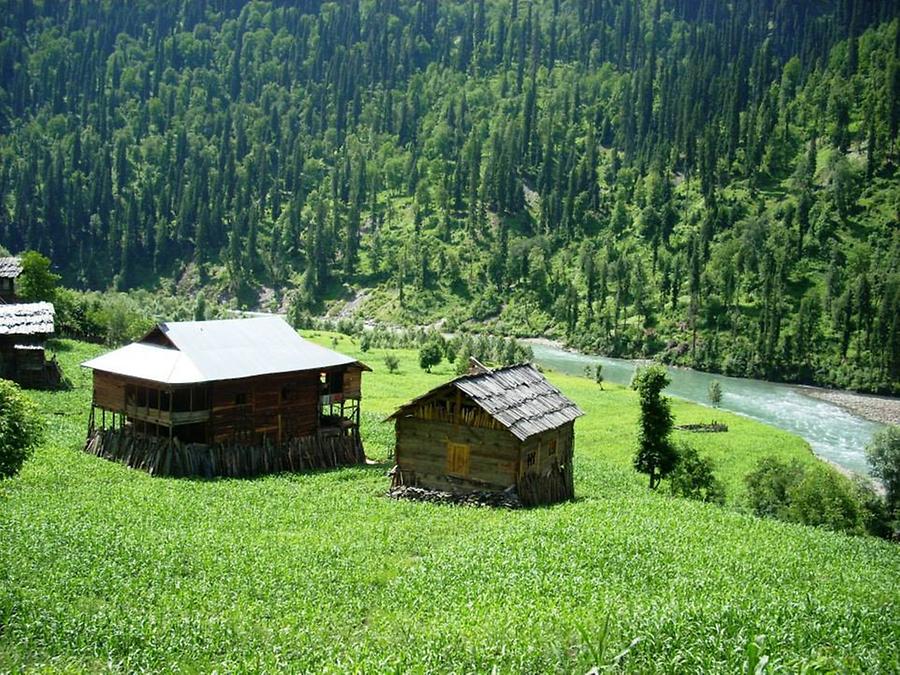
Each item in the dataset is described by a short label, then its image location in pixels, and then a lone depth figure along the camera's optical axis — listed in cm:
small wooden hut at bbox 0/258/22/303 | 6931
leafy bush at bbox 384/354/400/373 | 8931
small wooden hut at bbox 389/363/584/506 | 3834
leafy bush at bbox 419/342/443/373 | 9306
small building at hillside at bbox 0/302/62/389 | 5841
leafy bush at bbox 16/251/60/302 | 8275
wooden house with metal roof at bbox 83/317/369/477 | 4284
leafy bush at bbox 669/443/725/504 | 4738
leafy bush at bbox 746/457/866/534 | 4297
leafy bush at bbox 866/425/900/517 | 4638
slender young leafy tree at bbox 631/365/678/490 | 4653
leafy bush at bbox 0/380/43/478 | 2827
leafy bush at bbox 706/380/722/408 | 8444
